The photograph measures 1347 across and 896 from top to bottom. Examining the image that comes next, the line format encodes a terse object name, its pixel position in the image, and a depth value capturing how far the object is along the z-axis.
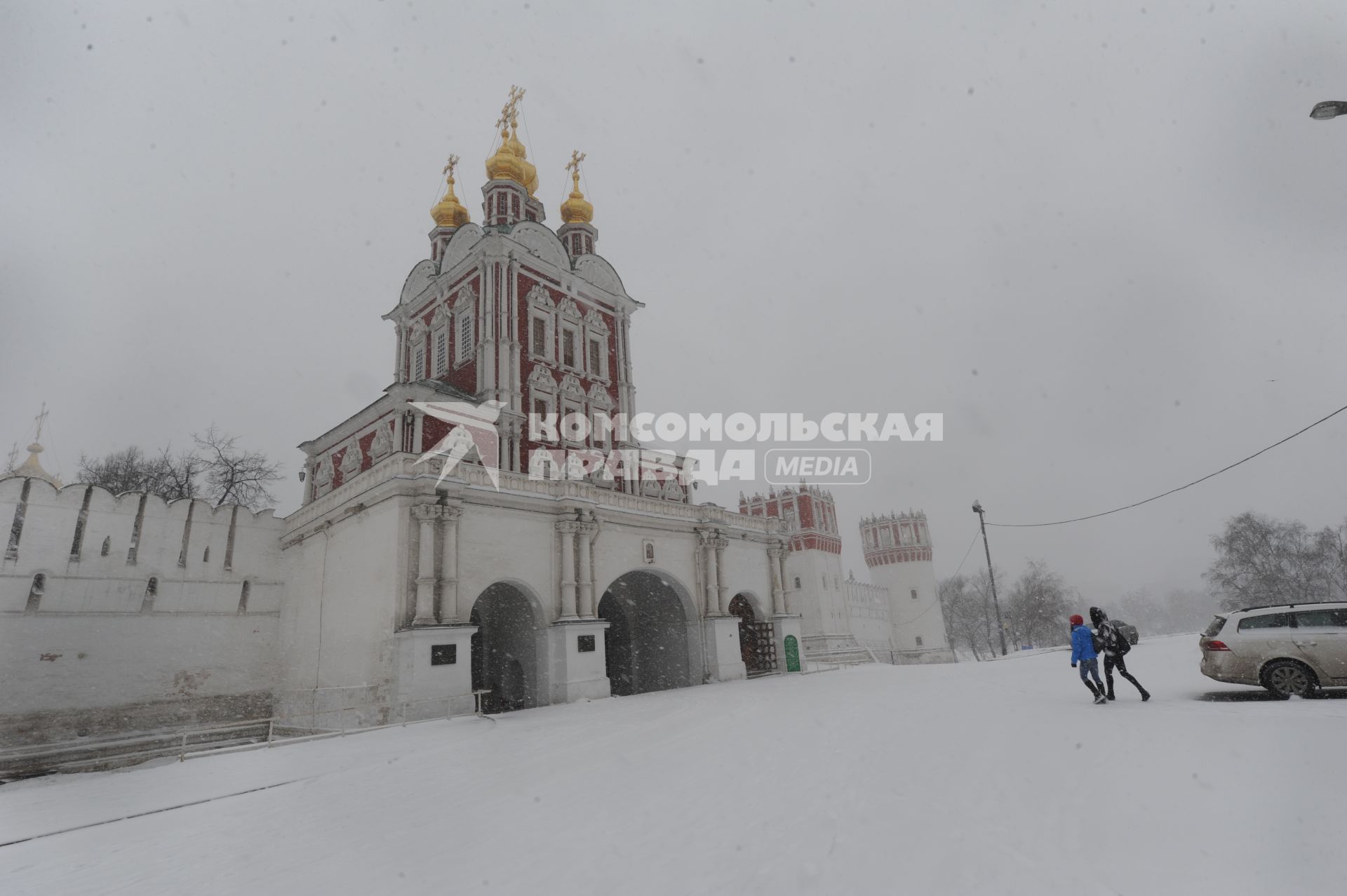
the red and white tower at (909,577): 53.62
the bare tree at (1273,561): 47.94
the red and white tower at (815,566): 46.22
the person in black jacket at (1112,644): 10.06
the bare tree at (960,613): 76.69
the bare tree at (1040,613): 59.97
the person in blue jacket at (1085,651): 10.20
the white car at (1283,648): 9.34
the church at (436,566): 17.28
